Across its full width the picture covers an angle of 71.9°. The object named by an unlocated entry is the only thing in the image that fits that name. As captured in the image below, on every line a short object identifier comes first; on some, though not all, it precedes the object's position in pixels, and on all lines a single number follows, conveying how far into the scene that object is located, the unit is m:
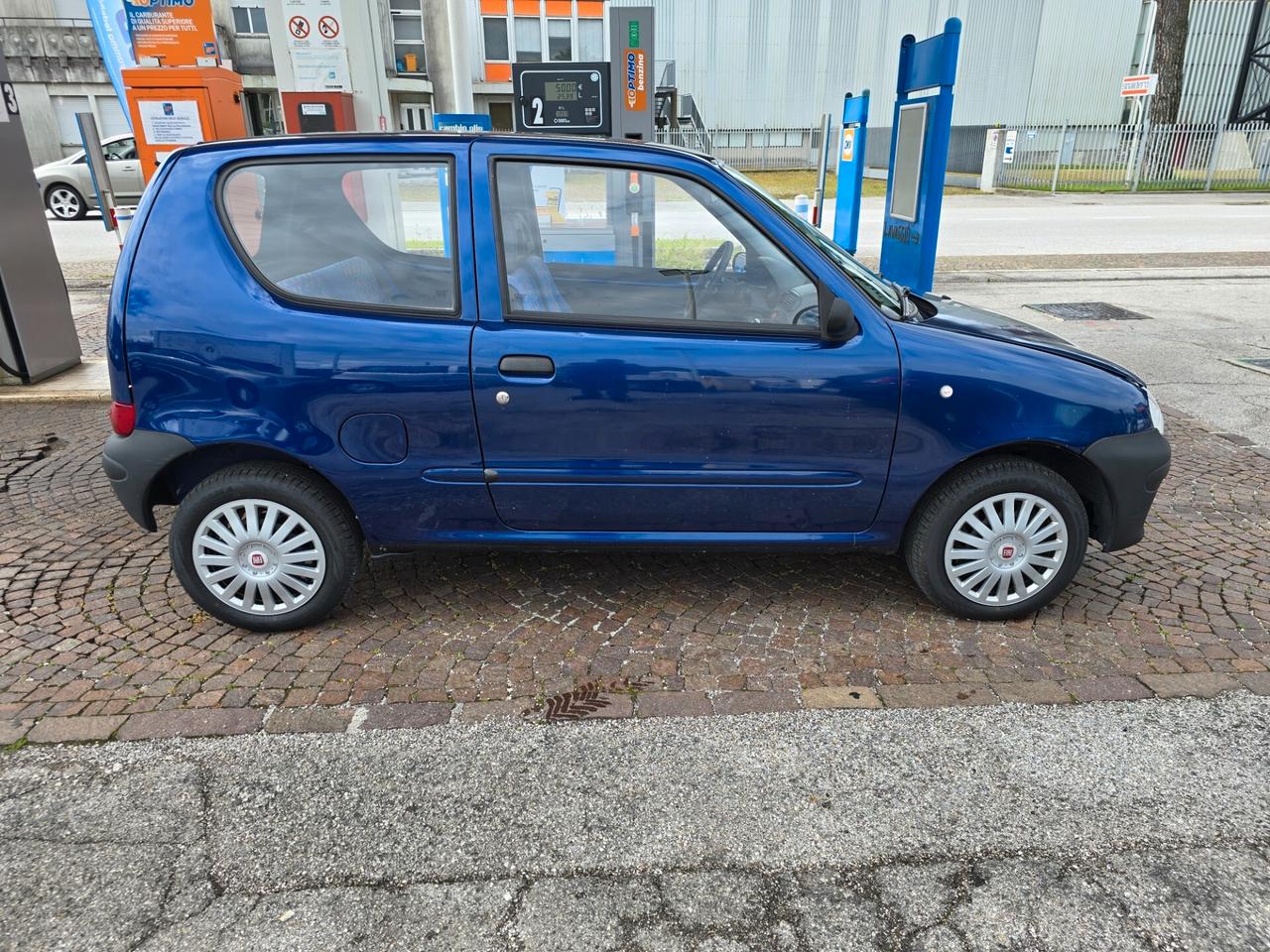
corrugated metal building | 35.19
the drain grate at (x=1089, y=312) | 9.59
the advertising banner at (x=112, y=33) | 11.67
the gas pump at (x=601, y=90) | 7.80
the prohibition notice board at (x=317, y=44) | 7.39
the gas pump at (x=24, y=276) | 6.49
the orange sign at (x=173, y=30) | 8.41
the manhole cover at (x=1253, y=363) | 7.52
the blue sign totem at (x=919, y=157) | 6.79
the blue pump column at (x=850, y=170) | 10.12
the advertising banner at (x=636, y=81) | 7.86
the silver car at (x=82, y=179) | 17.42
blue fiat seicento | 3.27
